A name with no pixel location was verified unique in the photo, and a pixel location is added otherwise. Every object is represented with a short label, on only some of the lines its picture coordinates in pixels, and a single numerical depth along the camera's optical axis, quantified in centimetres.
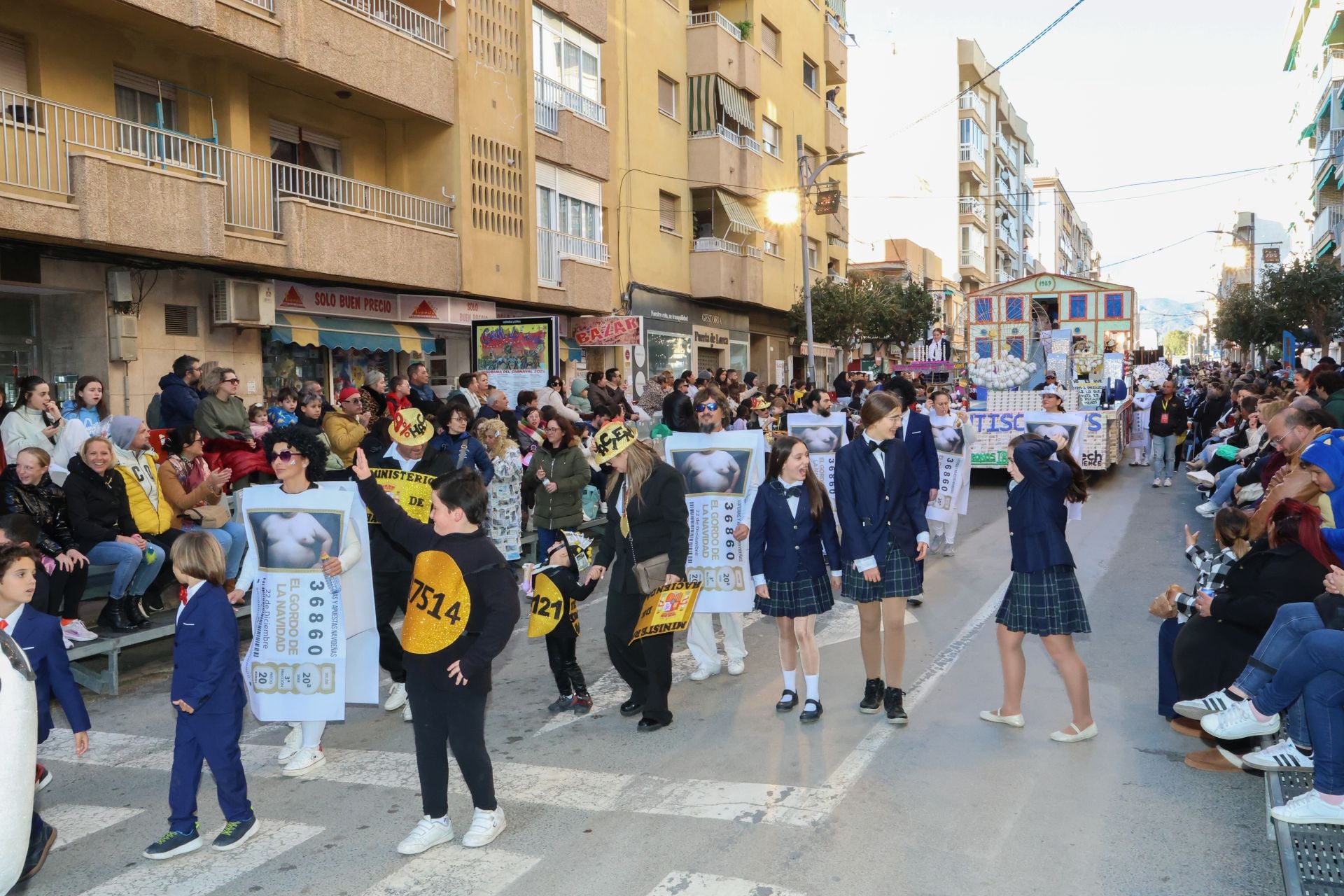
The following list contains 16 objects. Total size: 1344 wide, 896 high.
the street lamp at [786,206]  3300
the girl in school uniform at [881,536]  641
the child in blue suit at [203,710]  482
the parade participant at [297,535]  596
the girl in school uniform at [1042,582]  595
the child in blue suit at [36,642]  468
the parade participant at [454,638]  464
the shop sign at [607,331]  2434
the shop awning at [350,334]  1630
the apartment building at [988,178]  6159
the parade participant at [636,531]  657
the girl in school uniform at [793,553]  654
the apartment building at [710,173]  2719
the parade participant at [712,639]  768
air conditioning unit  1523
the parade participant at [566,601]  632
